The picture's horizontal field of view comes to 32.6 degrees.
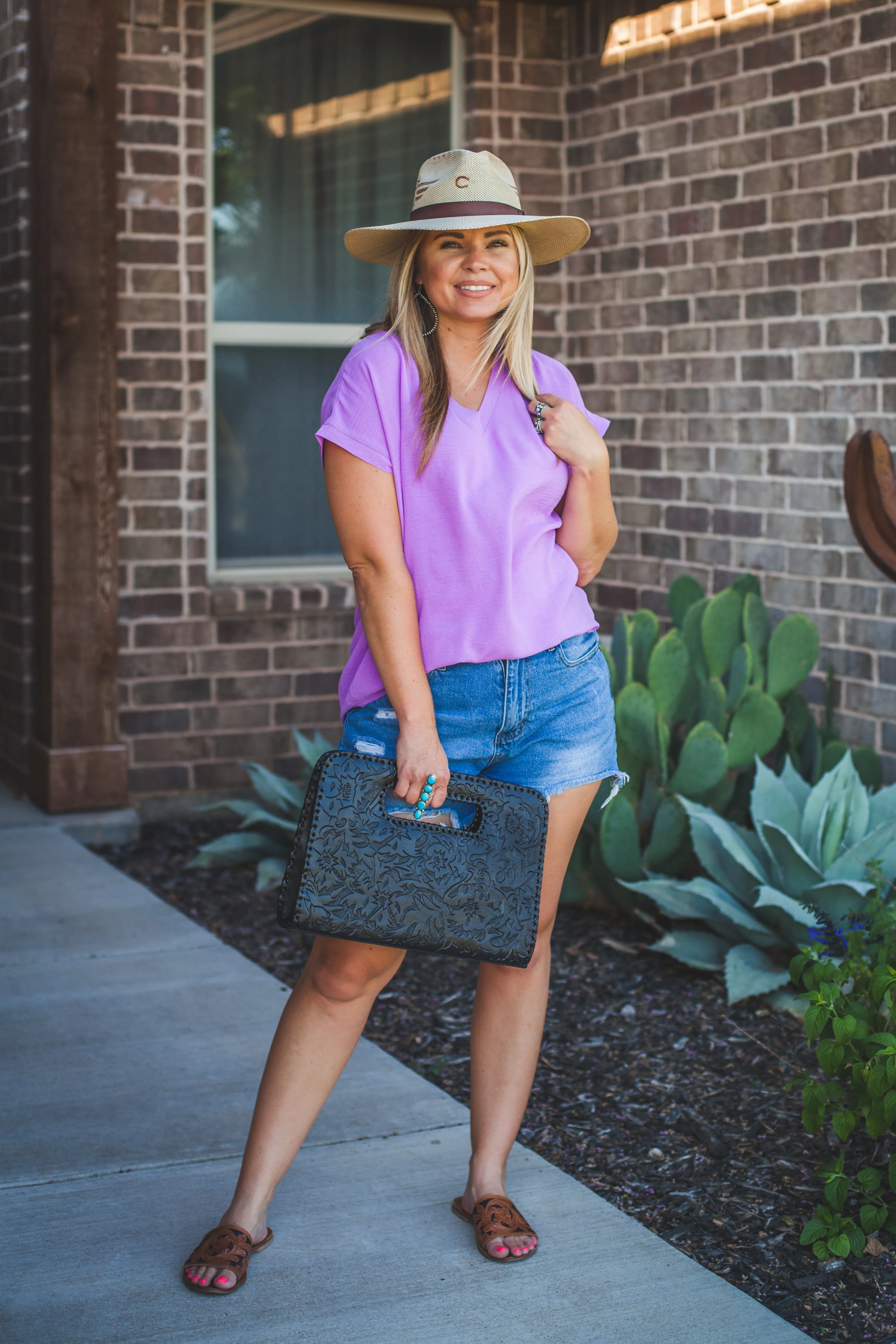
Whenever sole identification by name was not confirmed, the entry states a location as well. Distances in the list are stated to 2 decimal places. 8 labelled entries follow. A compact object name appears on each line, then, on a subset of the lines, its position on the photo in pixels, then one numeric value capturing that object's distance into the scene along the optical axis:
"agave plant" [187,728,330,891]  5.25
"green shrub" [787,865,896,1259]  2.81
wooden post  5.65
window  6.30
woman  2.58
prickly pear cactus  4.55
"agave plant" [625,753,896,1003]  4.07
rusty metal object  3.71
